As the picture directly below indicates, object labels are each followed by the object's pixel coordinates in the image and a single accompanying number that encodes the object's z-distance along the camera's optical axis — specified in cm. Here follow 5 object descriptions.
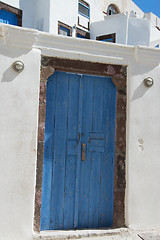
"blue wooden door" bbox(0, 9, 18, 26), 1126
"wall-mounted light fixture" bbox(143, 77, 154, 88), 382
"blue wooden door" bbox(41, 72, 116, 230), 355
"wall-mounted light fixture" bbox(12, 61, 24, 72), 328
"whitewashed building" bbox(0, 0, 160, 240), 325
